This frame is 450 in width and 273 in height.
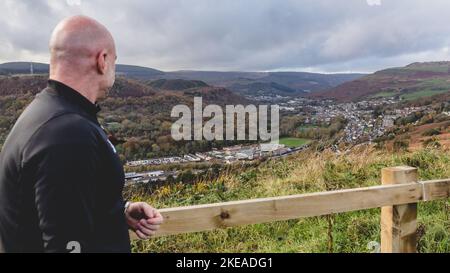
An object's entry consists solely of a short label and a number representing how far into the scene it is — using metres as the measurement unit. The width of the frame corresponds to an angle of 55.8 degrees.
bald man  1.27
